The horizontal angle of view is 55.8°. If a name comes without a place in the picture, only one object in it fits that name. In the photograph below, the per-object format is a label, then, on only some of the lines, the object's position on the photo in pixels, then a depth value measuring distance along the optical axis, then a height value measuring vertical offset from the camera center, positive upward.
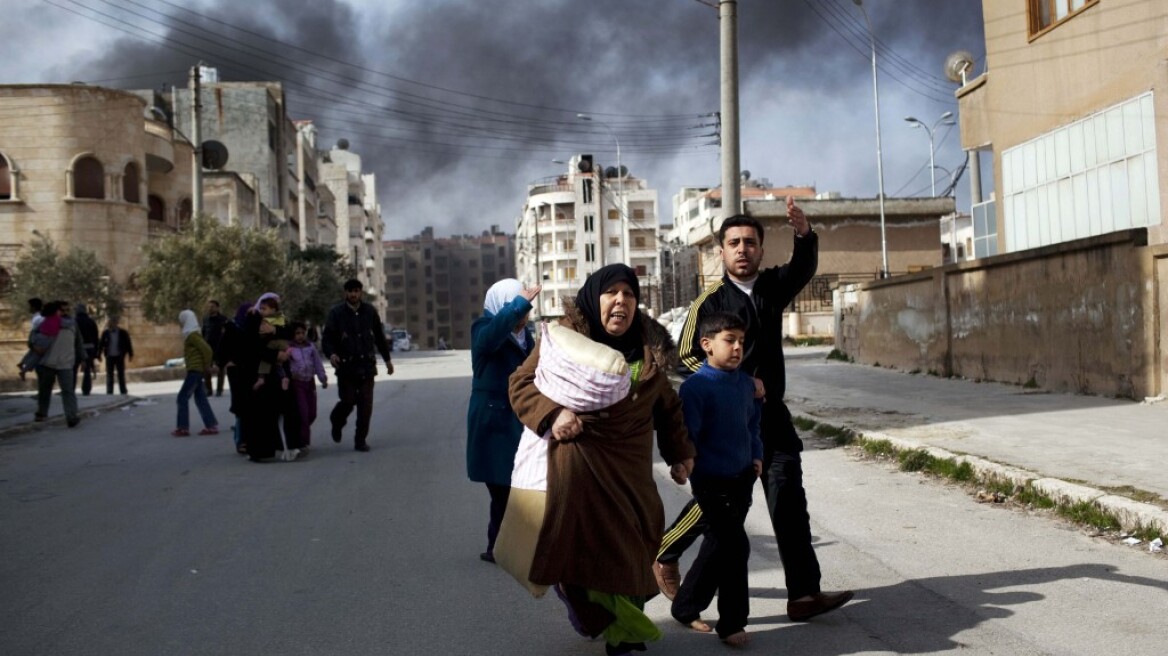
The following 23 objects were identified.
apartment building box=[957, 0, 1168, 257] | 14.81 +3.15
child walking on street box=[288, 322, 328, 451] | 11.37 -0.19
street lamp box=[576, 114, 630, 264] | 102.05 +11.38
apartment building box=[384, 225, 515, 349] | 152.25 +9.16
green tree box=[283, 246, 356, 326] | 44.91 +3.33
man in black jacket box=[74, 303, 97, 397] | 22.00 +0.57
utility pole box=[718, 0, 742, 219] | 15.96 +3.41
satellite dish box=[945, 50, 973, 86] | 23.09 +5.53
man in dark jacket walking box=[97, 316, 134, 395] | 22.72 +0.28
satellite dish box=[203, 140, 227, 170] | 63.97 +11.82
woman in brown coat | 4.11 -0.60
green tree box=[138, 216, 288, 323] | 38.53 +3.14
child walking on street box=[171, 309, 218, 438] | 14.05 -0.29
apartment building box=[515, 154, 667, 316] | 112.25 +11.67
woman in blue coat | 5.82 -0.34
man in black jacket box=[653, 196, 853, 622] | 4.84 -0.18
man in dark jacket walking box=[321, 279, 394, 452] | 11.52 +0.05
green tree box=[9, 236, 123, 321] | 36.22 +2.80
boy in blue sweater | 4.51 -0.49
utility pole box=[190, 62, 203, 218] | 28.91 +5.82
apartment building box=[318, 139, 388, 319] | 110.19 +14.03
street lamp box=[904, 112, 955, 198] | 48.88 +9.27
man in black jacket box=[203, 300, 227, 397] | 16.56 +0.51
